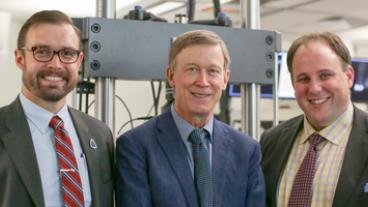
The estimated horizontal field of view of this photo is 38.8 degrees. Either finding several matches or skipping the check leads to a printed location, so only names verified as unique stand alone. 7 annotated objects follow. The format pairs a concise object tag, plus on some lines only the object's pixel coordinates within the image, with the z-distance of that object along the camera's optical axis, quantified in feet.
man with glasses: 4.24
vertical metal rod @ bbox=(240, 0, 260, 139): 5.80
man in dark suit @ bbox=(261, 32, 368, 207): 5.14
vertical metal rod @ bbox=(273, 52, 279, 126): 5.83
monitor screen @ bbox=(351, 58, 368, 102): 12.80
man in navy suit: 4.69
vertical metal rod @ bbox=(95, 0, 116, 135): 5.09
